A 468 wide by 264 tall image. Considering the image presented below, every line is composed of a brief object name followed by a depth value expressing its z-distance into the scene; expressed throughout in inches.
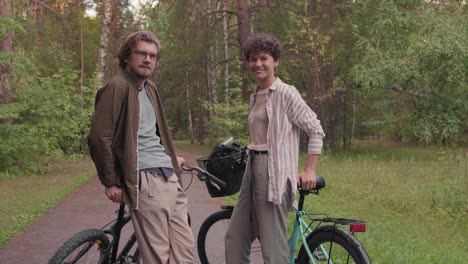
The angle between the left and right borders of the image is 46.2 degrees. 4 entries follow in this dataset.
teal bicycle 142.9
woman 151.3
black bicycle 142.3
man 138.6
